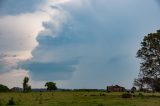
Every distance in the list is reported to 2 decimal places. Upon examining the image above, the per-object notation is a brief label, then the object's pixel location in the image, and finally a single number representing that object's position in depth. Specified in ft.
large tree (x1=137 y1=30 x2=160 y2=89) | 148.84
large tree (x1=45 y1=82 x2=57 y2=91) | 276.85
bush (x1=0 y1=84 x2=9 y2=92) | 264.80
